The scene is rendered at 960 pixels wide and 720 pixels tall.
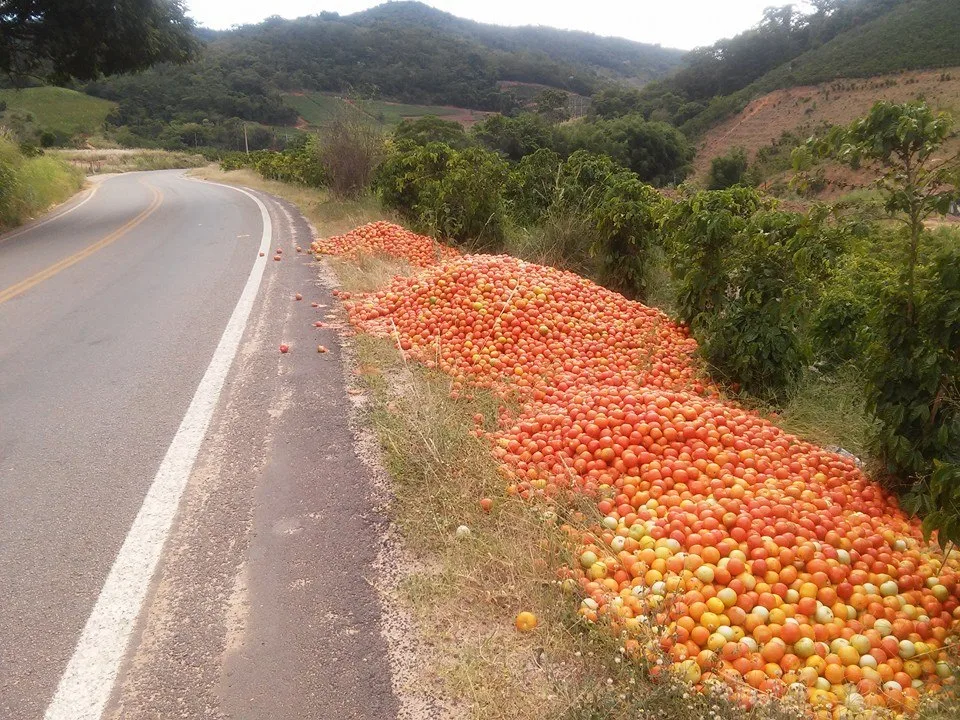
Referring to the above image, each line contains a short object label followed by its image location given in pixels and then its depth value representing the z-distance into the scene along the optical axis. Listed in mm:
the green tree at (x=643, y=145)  41656
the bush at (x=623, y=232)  8297
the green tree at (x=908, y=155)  3375
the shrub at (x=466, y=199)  11258
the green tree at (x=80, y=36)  16359
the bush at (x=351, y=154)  18062
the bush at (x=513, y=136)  40125
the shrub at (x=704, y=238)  5980
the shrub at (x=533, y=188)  12258
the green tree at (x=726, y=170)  41125
